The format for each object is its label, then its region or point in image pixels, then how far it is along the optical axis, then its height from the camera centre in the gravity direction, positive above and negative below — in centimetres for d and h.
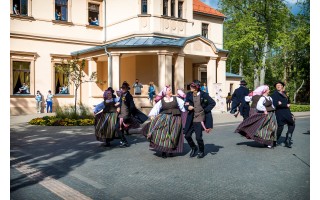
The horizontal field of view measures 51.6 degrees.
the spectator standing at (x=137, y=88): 2088 +14
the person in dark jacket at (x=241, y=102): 1153 -40
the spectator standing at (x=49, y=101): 2186 -72
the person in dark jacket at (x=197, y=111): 755 -47
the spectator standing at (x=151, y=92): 2022 -10
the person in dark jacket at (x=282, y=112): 908 -59
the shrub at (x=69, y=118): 1463 -132
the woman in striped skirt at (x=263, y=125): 873 -92
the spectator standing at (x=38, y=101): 2130 -70
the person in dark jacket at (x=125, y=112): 922 -62
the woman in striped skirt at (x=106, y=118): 905 -77
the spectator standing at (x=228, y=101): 2803 -89
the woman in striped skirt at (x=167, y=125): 744 -79
